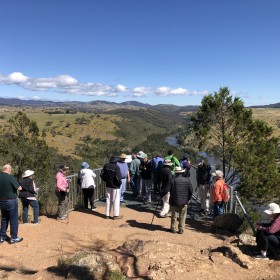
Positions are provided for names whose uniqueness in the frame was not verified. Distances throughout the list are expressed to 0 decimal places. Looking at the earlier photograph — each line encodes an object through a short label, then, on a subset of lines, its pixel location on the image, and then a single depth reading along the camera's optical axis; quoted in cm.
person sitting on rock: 614
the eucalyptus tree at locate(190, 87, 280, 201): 1335
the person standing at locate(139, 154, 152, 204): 1038
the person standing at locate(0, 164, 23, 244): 655
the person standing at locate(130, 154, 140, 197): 1120
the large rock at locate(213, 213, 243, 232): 811
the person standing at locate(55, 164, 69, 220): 855
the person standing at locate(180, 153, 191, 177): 1030
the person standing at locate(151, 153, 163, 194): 1011
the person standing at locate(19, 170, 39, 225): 789
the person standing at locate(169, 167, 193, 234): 753
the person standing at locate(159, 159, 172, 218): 847
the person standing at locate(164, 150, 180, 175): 959
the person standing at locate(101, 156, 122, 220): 873
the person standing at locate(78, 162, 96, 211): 955
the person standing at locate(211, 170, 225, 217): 845
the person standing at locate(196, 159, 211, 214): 954
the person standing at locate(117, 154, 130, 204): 995
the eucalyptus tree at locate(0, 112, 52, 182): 2406
